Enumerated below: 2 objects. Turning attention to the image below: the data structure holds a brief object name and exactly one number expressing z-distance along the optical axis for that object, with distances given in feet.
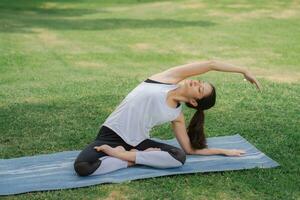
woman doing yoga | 17.79
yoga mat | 16.80
